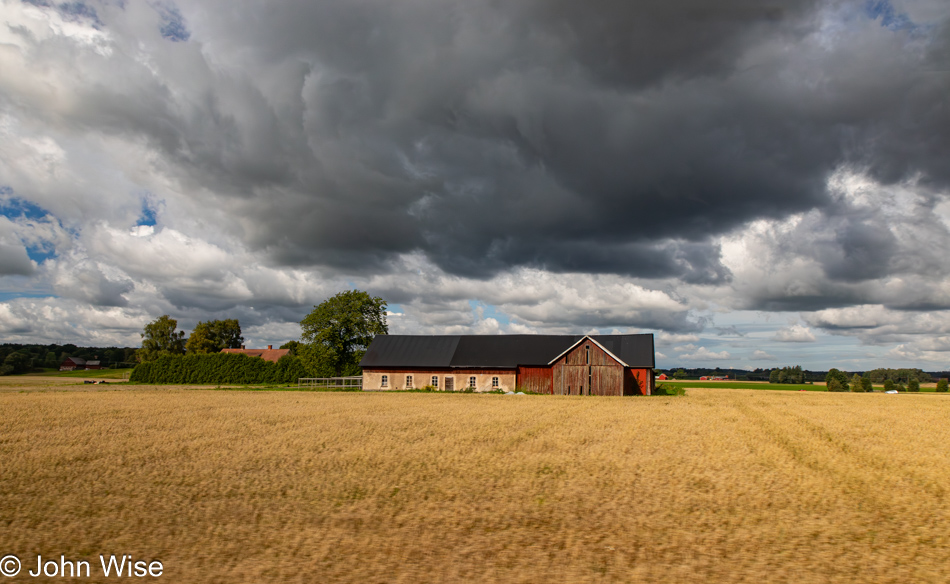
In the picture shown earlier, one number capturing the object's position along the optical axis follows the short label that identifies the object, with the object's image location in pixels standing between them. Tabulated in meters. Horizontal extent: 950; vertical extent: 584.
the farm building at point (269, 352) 114.31
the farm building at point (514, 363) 54.03
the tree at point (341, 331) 70.94
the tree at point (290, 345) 121.40
